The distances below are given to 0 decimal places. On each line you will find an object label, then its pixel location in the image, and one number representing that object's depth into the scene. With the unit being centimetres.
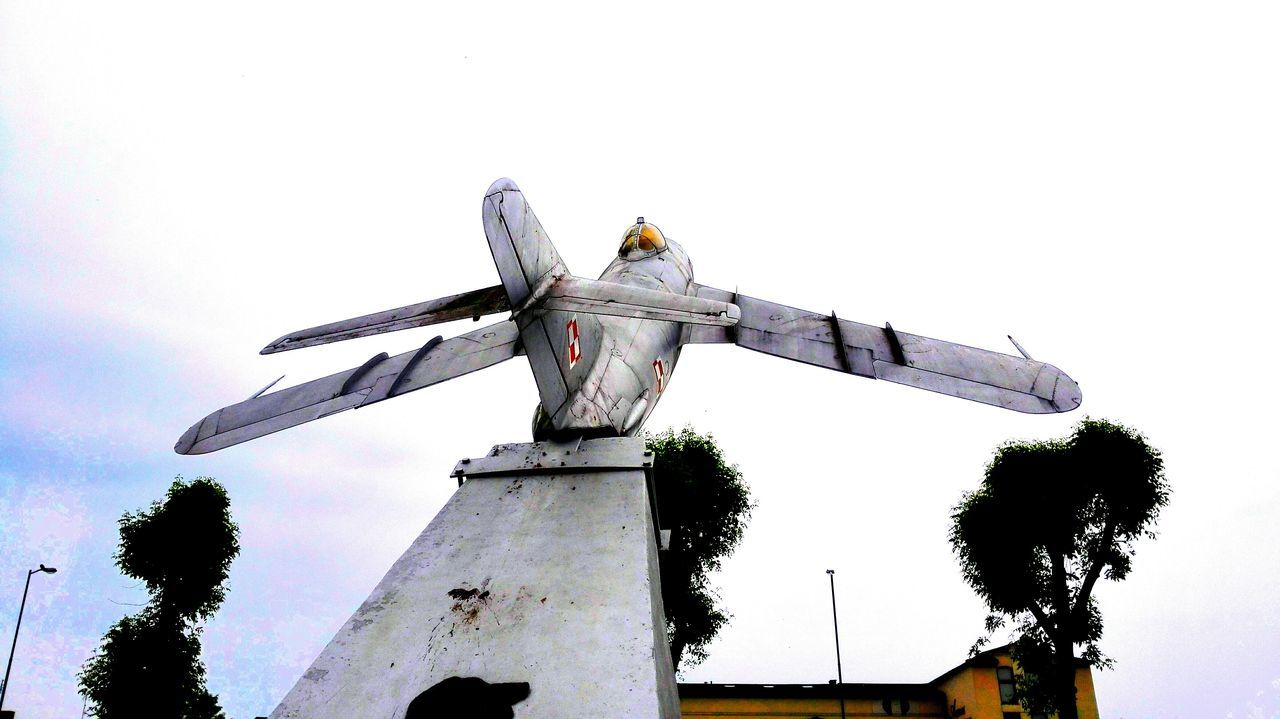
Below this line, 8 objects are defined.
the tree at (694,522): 2520
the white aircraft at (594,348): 695
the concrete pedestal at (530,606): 525
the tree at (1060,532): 2333
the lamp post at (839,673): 2895
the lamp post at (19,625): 2865
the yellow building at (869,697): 2931
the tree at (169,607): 2433
